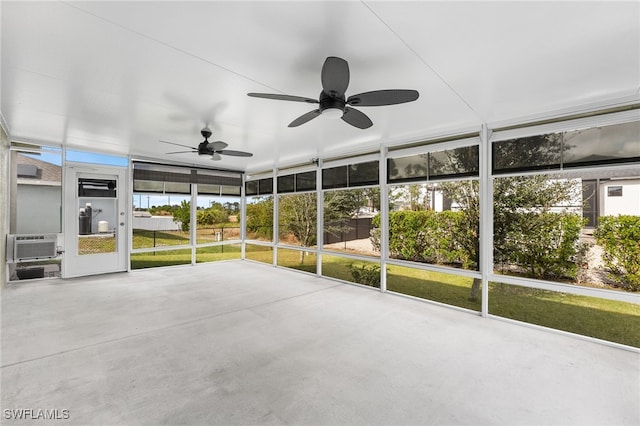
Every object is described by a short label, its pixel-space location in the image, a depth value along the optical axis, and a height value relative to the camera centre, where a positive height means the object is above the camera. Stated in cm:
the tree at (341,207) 948 +32
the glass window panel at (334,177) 580 +84
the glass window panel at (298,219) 955 -12
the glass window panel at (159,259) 840 -140
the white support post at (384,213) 509 +6
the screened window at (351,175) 539 +85
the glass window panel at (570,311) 500 -197
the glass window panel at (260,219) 926 -11
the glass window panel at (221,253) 954 -138
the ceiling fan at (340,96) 216 +106
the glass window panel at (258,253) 892 -136
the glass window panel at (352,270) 838 -178
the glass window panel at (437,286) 670 -195
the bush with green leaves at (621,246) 426 -47
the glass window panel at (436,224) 601 -18
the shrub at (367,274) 833 -180
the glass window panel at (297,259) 955 -161
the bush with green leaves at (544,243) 495 -49
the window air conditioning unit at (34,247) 509 -62
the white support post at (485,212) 396 +7
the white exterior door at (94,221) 582 -13
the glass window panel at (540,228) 495 -21
